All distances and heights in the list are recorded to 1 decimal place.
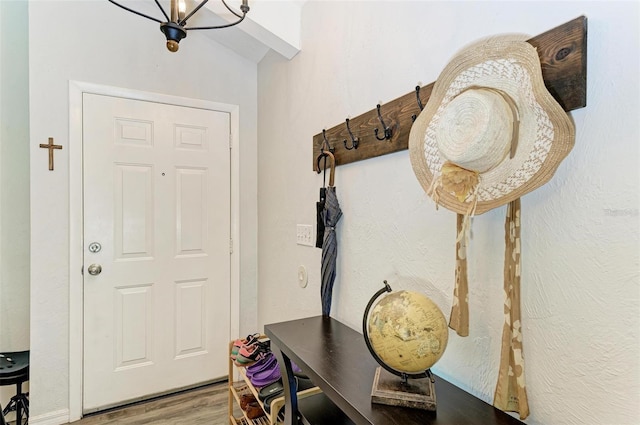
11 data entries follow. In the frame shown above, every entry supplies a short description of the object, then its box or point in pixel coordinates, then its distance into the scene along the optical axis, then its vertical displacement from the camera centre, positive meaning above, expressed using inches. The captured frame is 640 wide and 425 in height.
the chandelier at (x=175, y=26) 46.4 +26.0
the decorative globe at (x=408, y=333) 27.5 -10.4
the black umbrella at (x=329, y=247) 54.2 -6.0
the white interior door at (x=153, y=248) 78.7 -9.9
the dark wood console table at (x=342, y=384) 27.2 -17.2
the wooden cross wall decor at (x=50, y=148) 73.0 +13.4
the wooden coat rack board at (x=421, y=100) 24.9 +11.8
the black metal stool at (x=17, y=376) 65.8 -33.9
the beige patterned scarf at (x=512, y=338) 27.7 -10.7
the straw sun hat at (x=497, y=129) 24.5 +6.3
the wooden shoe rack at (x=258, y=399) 46.7 -35.8
